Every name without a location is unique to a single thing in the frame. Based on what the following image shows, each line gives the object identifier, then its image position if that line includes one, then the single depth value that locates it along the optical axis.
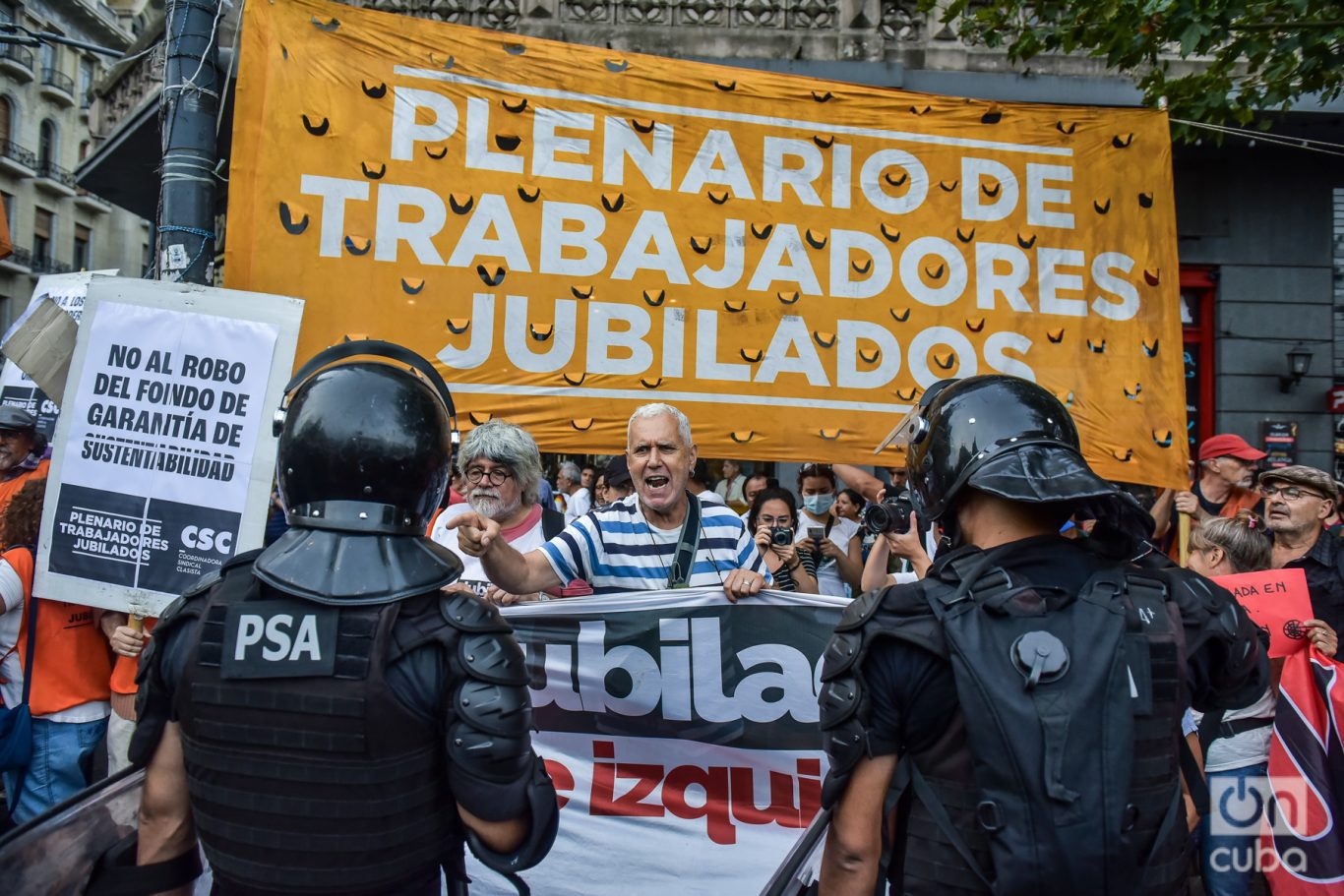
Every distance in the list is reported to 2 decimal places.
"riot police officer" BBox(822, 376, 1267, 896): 1.63
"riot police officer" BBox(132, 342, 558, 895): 1.77
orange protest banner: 3.99
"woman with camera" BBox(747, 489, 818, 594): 3.68
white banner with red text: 3.24
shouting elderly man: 3.41
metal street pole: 3.96
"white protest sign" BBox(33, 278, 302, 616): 3.30
